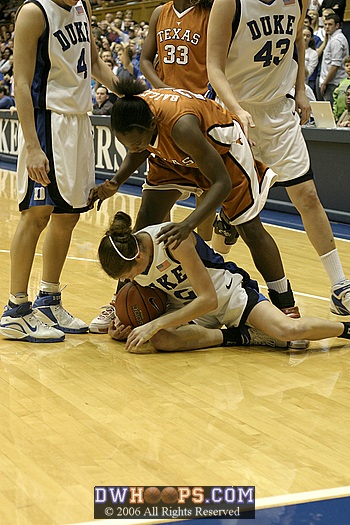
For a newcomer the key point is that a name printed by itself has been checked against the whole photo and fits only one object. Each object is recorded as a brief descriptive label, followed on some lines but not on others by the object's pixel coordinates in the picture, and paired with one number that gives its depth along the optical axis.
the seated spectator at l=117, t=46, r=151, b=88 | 11.91
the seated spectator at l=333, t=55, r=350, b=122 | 9.24
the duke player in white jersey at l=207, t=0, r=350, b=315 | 4.20
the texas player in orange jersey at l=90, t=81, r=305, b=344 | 3.65
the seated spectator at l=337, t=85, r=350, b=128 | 8.69
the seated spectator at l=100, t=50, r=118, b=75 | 12.55
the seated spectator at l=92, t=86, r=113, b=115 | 11.98
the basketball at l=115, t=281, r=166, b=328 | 4.00
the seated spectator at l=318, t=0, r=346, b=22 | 11.81
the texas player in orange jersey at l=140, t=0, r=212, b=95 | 4.62
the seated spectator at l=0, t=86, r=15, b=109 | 15.86
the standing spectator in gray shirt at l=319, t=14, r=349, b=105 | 10.68
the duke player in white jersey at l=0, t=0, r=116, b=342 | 3.92
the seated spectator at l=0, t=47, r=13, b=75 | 18.38
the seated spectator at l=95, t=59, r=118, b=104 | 12.17
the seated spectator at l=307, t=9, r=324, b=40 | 11.49
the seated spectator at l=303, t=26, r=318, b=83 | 10.77
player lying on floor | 3.72
